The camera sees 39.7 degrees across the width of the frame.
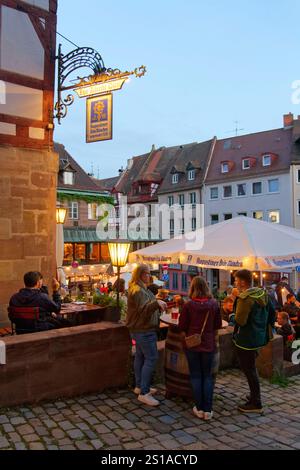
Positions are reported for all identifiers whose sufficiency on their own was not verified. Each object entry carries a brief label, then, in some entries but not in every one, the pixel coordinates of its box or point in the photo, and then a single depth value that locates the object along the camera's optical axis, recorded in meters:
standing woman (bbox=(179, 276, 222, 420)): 4.35
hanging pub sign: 7.60
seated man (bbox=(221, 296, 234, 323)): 7.94
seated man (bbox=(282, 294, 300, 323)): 7.87
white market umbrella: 7.08
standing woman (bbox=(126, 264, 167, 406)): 4.68
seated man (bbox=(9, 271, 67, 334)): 5.01
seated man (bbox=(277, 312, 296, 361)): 6.65
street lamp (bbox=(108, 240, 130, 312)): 6.83
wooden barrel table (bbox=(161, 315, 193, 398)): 4.74
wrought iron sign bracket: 7.49
